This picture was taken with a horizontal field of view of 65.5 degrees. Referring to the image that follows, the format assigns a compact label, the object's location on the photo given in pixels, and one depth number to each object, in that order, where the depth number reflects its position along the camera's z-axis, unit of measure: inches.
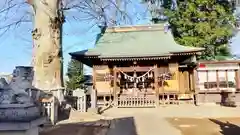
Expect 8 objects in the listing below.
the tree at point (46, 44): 277.6
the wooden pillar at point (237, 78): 526.2
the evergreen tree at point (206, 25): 660.4
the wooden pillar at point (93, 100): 389.0
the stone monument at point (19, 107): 70.5
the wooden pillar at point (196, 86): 491.2
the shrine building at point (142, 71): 480.5
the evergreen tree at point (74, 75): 689.1
